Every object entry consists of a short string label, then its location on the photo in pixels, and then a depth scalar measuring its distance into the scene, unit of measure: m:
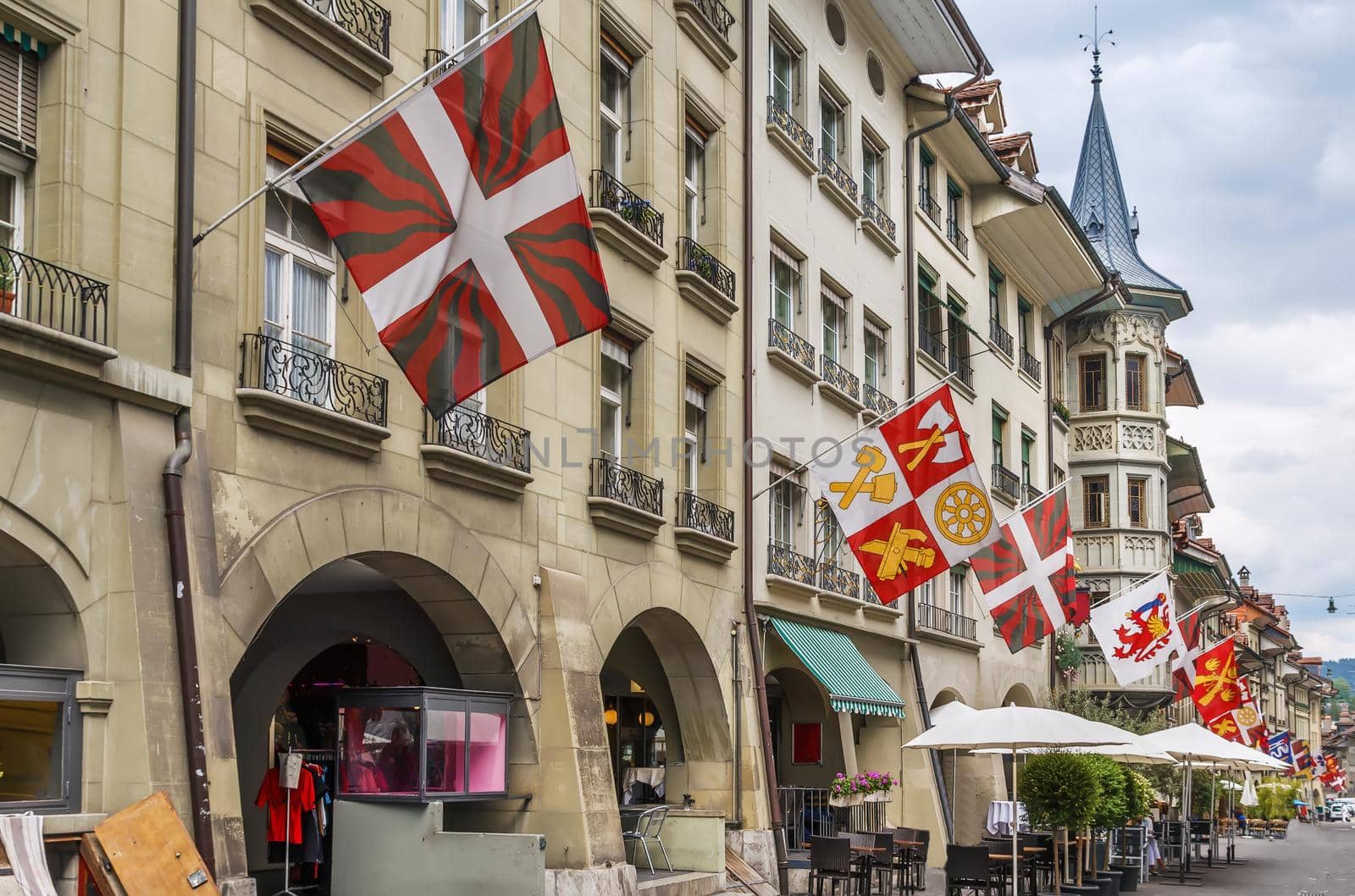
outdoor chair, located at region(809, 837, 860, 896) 20.08
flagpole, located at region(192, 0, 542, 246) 11.41
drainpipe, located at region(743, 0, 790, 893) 21.83
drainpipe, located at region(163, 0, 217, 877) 11.41
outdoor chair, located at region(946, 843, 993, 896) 20.33
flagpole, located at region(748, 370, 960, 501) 20.62
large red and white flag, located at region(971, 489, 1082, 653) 25.94
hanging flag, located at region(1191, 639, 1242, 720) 37.50
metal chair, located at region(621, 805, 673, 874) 19.72
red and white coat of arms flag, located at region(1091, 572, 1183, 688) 30.06
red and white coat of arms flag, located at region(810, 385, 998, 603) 20.83
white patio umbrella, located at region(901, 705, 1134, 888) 20.55
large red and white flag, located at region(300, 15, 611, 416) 11.52
